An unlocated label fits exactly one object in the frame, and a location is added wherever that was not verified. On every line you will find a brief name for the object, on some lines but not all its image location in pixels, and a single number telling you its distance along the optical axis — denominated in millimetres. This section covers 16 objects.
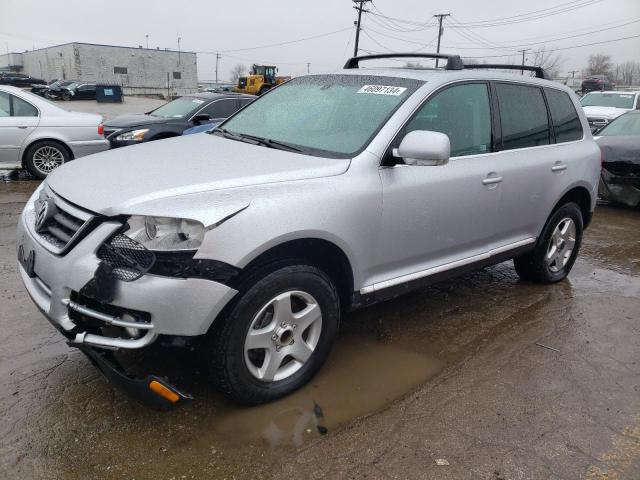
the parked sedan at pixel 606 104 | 13922
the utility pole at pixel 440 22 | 51031
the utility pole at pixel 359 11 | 39312
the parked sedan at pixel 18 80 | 46562
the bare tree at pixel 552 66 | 71150
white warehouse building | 66250
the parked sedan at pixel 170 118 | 9062
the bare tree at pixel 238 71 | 116612
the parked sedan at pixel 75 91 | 40562
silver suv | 2311
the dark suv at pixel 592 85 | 32938
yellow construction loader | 38719
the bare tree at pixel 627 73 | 91262
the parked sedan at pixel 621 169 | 7863
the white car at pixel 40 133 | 8305
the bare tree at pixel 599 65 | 85206
